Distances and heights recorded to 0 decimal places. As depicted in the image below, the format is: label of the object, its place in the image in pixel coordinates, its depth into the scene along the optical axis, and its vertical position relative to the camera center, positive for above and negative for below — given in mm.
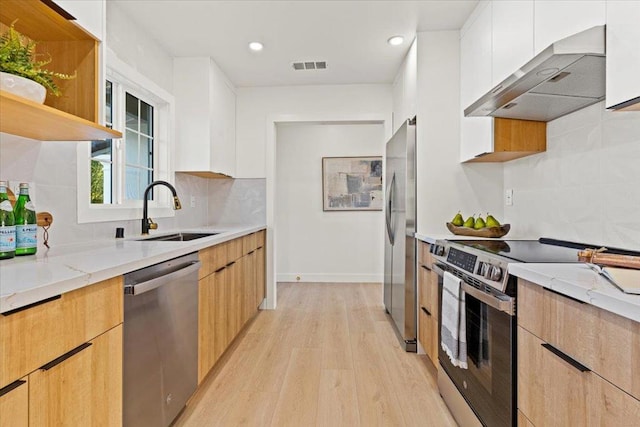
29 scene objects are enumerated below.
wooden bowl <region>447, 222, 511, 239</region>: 2371 -133
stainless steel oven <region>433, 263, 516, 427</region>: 1336 -616
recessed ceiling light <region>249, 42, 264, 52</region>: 3090 +1416
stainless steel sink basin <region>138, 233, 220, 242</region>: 2704 -206
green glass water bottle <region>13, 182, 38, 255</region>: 1511 -69
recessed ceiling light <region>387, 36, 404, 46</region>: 2979 +1415
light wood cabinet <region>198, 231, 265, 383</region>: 2119 -605
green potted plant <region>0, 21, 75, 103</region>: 1252 +502
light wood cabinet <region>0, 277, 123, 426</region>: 856 -414
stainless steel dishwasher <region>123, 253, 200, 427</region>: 1377 -575
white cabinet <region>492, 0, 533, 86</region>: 1828 +952
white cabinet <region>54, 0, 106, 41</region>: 1488 +844
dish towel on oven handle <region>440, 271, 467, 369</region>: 1728 -551
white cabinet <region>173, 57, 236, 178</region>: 3359 +887
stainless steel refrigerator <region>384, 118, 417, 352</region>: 2865 -181
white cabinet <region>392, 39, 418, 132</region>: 2941 +1106
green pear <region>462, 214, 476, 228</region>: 2438 -73
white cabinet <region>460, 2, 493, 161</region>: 2328 +948
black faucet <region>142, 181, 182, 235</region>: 2533 +1
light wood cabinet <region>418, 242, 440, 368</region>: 2322 -650
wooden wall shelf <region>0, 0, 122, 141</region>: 1441 +644
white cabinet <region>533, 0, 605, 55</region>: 1367 +801
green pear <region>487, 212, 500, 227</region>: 2405 -71
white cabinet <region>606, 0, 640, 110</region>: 1164 +532
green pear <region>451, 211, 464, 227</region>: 2540 -69
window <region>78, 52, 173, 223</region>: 2223 +416
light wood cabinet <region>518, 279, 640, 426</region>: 825 -406
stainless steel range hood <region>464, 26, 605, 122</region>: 1324 +582
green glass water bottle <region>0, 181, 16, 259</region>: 1404 -74
